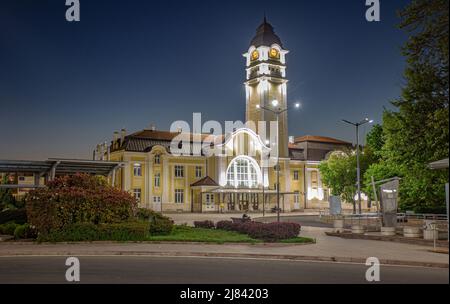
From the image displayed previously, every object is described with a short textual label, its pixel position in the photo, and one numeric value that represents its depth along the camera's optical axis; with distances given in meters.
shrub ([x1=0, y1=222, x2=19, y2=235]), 23.17
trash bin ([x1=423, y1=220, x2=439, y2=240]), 20.36
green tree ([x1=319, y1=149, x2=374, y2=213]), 55.03
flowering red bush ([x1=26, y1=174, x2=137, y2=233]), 19.98
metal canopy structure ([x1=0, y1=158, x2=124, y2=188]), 25.40
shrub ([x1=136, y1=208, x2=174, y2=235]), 22.39
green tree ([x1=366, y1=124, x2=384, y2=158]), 44.34
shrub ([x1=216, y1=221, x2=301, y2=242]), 20.11
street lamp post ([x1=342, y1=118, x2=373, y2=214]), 39.26
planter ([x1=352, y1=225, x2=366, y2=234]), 24.61
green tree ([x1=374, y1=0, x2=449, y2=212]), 22.28
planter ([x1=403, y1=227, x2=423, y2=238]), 21.55
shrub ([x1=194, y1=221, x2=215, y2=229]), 26.69
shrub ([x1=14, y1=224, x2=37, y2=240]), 21.05
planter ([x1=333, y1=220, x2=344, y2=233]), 28.47
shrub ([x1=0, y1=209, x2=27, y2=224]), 26.81
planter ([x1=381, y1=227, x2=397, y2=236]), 23.08
